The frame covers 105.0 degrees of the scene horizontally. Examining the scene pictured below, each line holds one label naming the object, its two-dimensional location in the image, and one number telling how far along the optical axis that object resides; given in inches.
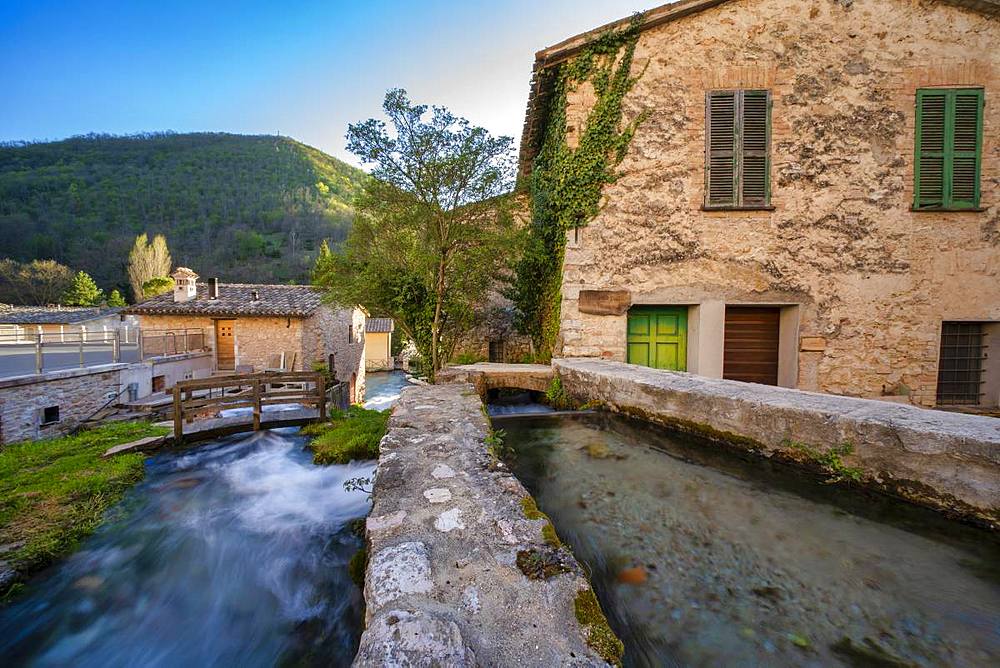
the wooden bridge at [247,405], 225.9
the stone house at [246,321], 599.8
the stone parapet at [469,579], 44.2
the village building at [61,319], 685.3
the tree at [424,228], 243.9
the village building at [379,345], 1139.9
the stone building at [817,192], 227.5
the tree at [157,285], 1047.0
